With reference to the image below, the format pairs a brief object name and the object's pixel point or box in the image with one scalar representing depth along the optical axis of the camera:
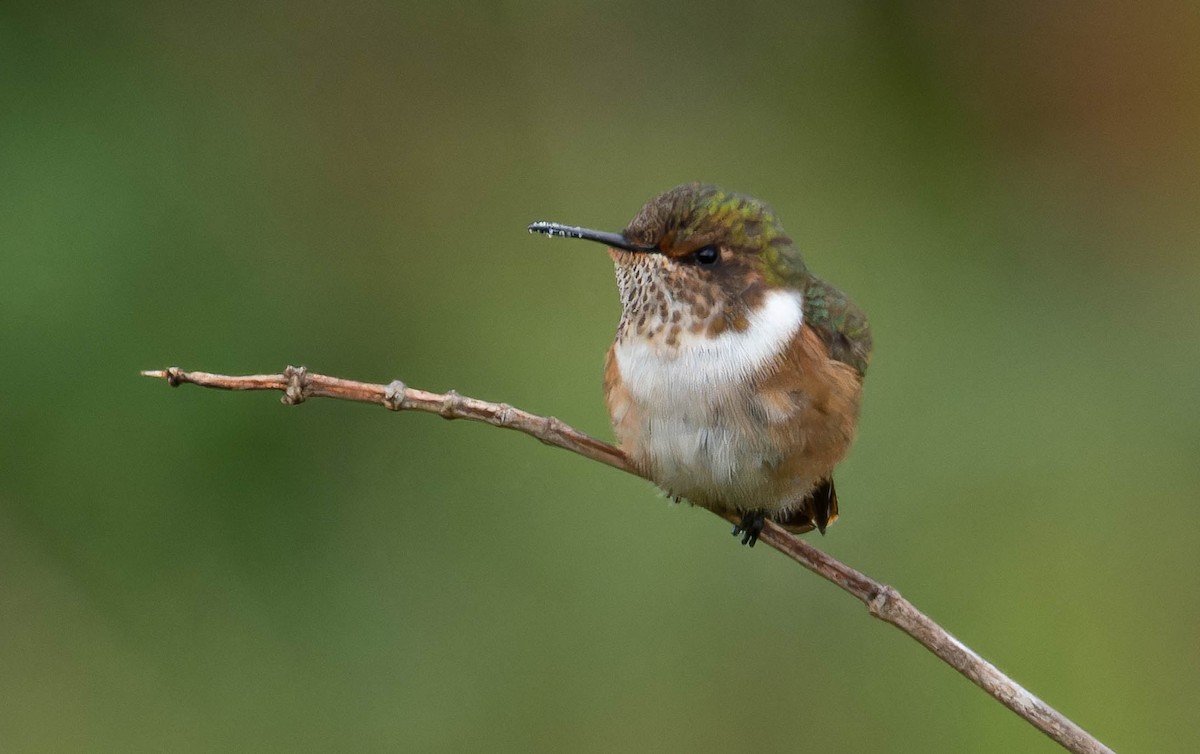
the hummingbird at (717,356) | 5.38
